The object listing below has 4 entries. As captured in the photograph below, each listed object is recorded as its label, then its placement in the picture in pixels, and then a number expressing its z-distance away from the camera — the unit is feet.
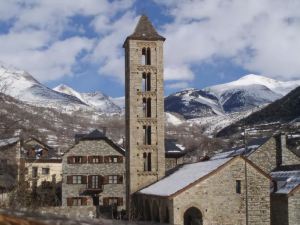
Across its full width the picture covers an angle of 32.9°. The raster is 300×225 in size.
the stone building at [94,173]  185.37
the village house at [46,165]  209.56
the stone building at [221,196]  109.60
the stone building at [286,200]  116.26
